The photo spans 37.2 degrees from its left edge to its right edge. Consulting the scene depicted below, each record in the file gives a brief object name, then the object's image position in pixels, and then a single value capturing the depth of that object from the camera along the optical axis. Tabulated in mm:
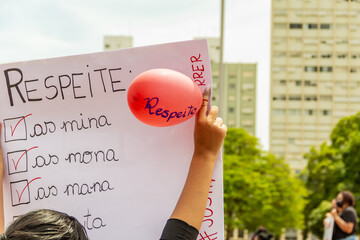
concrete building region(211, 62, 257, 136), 98625
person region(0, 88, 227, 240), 1549
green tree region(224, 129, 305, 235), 33062
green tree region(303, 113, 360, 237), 29905
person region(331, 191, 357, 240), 7582
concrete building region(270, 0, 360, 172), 83188
